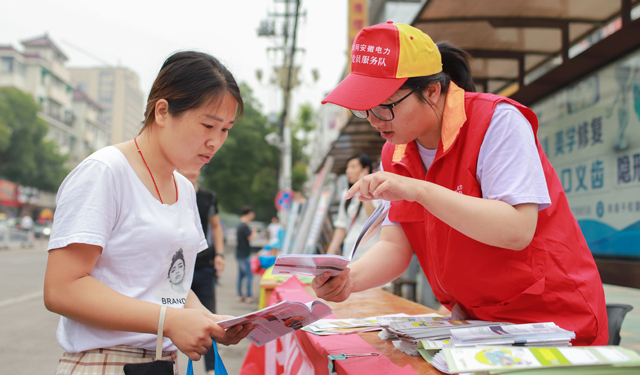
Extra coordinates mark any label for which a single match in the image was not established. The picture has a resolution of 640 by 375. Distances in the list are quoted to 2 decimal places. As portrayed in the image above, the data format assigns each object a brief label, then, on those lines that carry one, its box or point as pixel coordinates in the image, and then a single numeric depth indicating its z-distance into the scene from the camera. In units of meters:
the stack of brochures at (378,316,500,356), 1.35
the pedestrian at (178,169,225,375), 3.72
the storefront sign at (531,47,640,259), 3.30
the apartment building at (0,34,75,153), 40.12
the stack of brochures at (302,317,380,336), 1.71
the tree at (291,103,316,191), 35.41
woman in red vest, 1.20
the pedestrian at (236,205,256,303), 8.80
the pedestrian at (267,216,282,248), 16.38
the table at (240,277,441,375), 1.27
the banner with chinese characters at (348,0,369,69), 9.73
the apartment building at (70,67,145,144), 89.00
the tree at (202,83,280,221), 27.39
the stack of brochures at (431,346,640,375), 0.86
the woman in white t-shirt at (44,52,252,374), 1.15
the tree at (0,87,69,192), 32.72
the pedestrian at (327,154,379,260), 4.84
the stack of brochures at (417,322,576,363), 1.11
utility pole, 14.38
